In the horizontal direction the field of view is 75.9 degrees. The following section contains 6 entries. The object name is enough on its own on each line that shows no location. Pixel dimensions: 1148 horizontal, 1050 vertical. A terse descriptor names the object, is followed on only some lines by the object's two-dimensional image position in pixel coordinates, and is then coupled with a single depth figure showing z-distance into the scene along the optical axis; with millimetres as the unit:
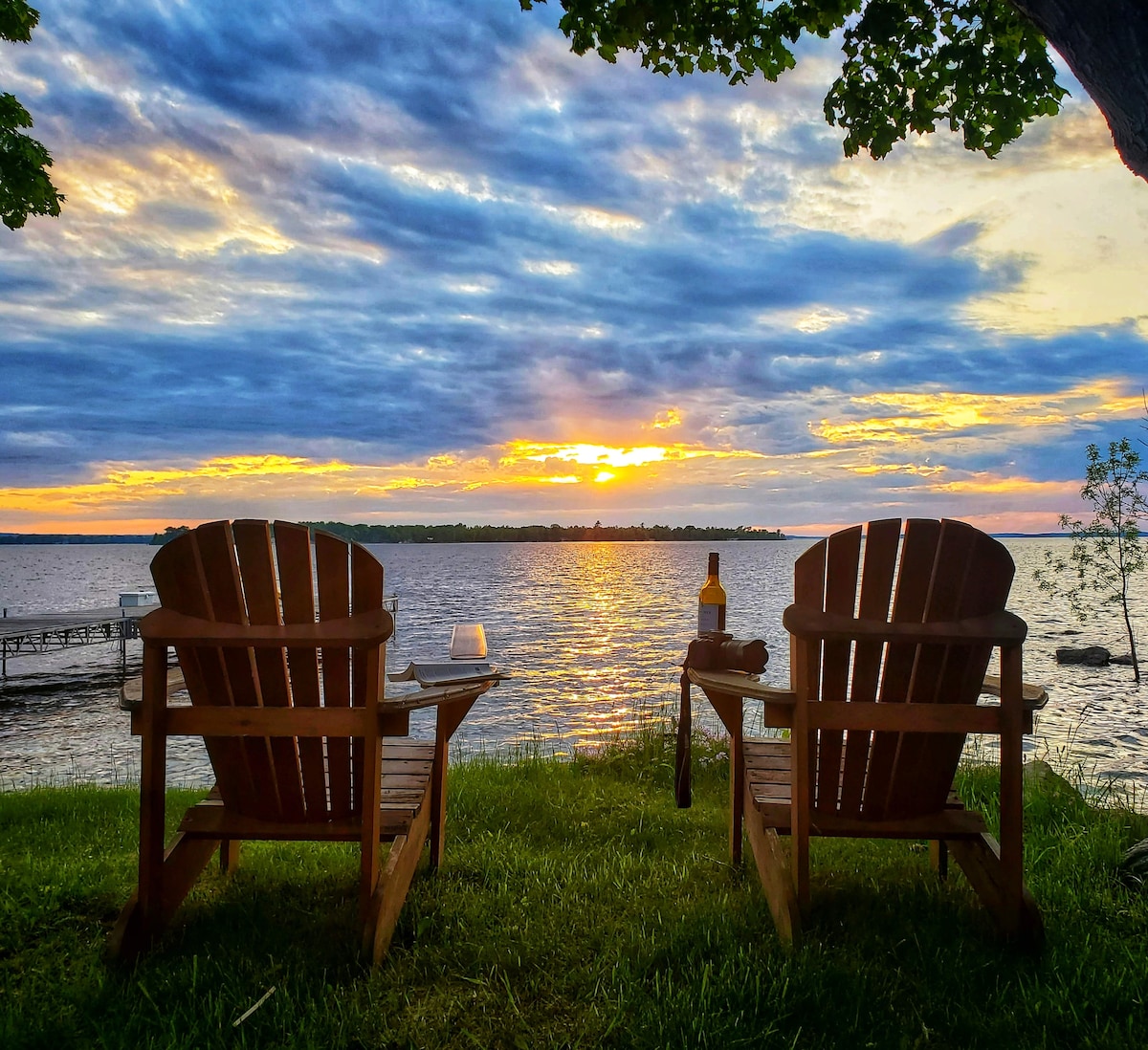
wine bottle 3422
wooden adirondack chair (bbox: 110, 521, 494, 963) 2529
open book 3199
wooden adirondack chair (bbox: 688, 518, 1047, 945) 2617
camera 3180
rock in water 20266
